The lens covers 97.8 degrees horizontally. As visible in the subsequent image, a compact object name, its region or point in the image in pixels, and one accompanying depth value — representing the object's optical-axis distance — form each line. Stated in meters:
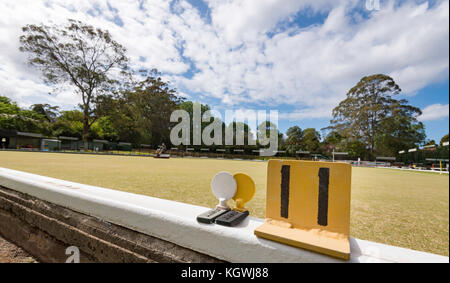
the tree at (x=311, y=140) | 26.09
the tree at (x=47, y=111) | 29.58
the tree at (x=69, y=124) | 25.28
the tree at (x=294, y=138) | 26.80
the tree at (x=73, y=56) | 13.81
